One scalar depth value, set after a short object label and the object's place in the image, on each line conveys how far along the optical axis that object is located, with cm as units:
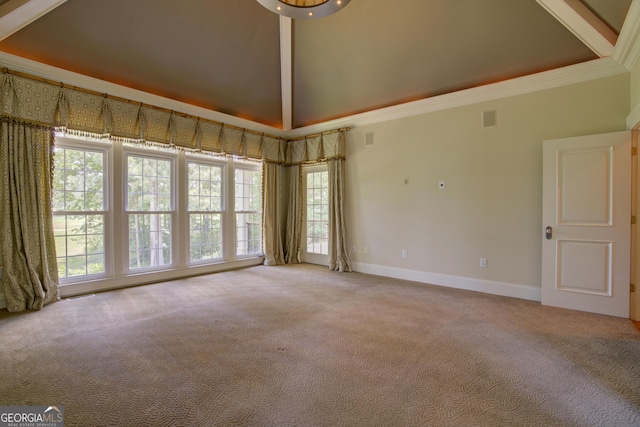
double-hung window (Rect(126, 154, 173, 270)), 441
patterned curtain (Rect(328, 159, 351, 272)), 543
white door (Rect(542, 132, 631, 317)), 312
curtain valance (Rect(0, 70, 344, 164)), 335
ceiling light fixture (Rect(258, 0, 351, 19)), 289
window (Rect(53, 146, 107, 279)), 379
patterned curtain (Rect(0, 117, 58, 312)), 326
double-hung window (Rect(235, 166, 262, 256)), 585
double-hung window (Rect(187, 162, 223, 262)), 510
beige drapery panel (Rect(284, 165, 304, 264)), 624
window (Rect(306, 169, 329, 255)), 598
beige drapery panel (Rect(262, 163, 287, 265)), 604
